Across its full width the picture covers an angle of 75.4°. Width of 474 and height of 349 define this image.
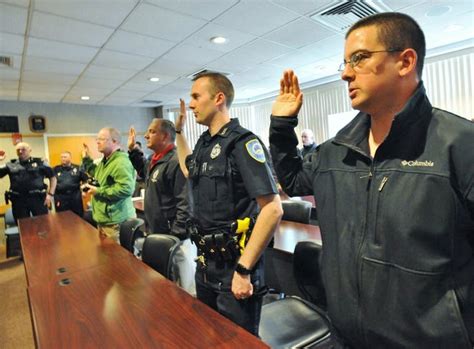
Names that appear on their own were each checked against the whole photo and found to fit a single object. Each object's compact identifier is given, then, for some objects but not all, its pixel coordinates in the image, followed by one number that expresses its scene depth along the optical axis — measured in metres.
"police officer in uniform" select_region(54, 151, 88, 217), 5.12
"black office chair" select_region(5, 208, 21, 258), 4.43
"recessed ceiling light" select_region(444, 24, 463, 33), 3.95
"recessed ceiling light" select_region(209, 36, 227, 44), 3.65
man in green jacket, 2.66
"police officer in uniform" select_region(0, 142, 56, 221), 4.62
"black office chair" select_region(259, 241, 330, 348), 1.41
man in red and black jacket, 2.30
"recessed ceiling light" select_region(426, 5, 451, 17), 3.34
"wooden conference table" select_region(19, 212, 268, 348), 0.97
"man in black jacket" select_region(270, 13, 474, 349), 0.76
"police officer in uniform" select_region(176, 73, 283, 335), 1.30
